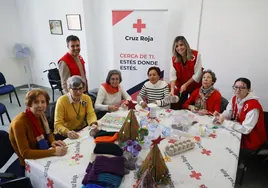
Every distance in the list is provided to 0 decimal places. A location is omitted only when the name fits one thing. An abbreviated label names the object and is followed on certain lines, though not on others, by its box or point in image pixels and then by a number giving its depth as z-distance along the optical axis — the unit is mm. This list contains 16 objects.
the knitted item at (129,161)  1286
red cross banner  3205
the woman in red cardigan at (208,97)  2201
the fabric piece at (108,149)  1346
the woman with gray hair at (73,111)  1839
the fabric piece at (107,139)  1541
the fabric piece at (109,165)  1186
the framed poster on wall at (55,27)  4324
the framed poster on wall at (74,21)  3999
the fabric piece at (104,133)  1619
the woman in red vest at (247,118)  1806
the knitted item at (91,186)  1108
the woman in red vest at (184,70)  2498
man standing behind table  2418
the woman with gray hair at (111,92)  2328
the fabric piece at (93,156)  1334
